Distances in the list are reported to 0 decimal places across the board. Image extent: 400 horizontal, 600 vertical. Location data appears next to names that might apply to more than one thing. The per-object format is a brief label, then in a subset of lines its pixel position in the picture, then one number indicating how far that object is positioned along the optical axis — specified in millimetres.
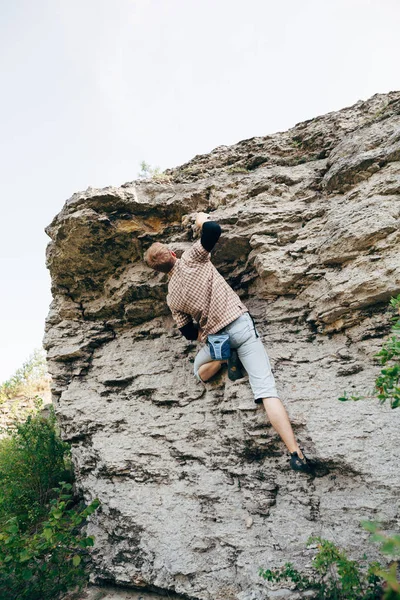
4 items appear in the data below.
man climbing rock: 3838
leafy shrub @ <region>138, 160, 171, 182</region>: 5979
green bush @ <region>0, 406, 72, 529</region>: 5148
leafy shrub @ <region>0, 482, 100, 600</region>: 3510
